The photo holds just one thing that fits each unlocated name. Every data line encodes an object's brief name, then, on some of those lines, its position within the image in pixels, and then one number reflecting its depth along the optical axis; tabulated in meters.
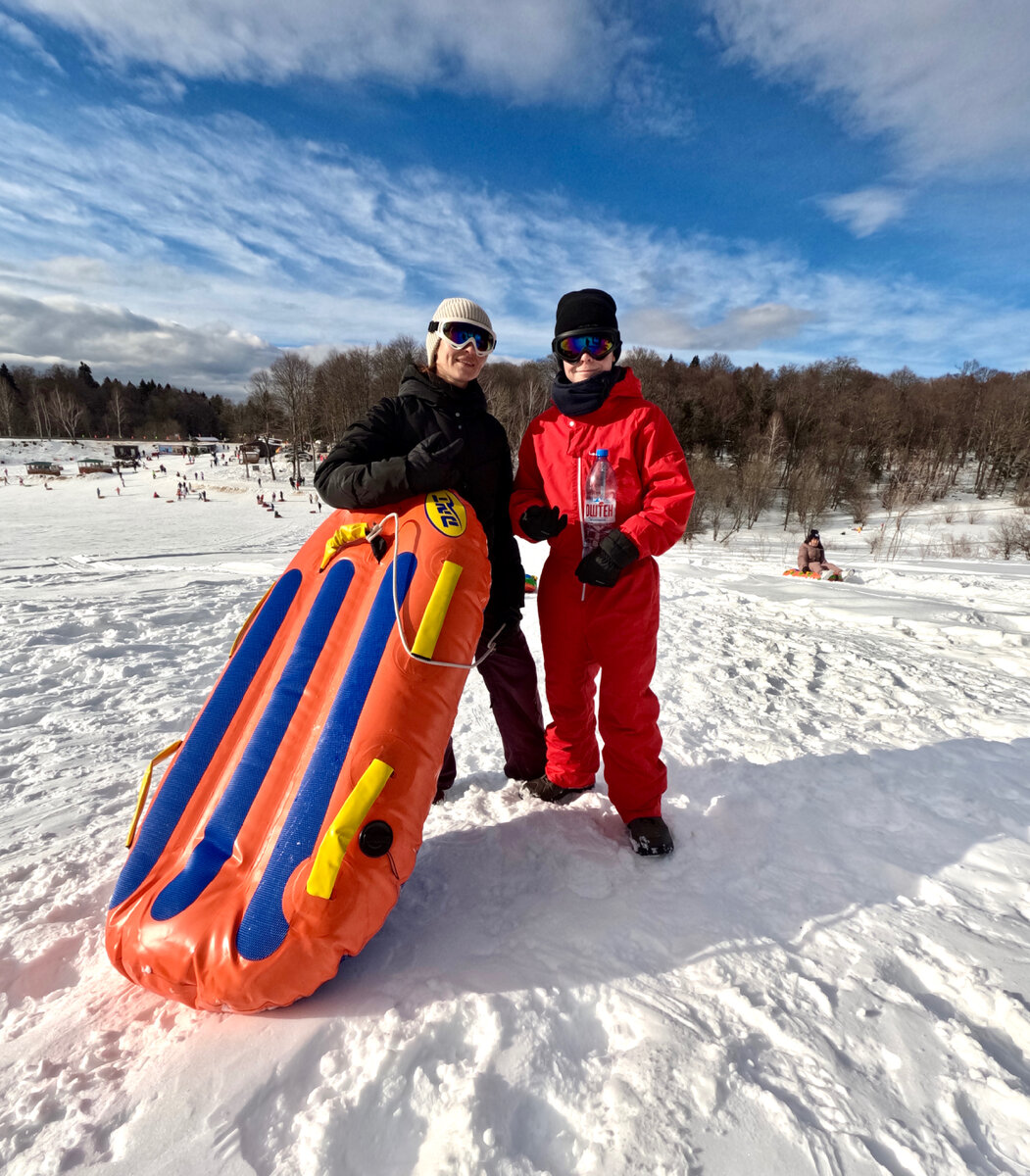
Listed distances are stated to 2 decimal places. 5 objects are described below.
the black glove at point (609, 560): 2.21
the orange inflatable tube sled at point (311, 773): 1.50
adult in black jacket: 2.19
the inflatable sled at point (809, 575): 10.85
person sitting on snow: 11.20
